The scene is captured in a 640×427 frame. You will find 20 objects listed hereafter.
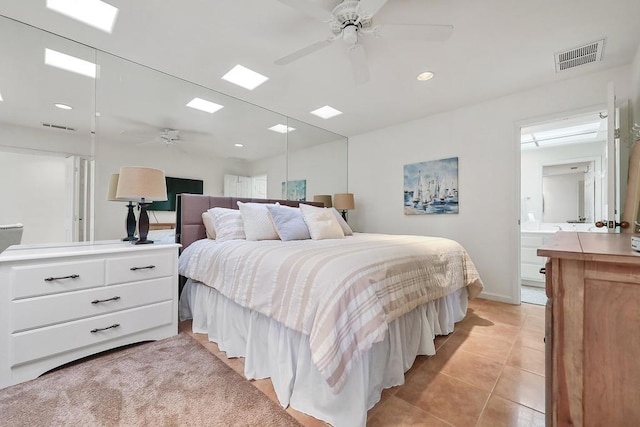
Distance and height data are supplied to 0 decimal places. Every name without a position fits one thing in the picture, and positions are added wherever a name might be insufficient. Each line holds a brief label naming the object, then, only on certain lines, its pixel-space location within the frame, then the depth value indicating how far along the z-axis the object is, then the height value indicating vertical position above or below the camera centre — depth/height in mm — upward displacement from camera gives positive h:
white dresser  1577 -592
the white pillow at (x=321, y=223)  2592 -91
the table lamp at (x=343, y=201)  4289 +208
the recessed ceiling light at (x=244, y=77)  2725 +1447
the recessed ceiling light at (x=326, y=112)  3688 +1446
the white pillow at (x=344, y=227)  3069 -148
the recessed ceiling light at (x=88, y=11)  1870 +1455
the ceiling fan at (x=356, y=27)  1669 +1271
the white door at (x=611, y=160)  1976 +404
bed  1241 -538
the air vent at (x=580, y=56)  2328 +1444
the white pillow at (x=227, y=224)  2531 -97
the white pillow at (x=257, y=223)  2477 -85
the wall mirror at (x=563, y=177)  4125 +631
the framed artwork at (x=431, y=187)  3660 +387
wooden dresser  719 -343
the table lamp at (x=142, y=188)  2117 +209
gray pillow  2482 -94
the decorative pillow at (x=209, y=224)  2701 -104
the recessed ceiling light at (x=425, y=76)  2758 +1443
